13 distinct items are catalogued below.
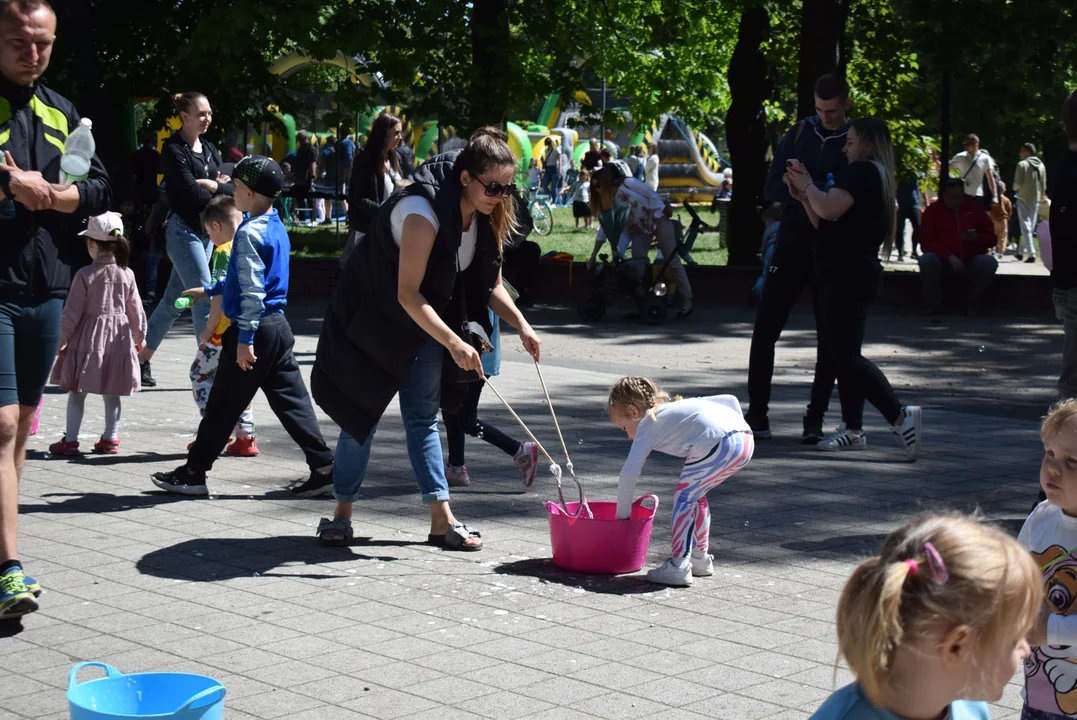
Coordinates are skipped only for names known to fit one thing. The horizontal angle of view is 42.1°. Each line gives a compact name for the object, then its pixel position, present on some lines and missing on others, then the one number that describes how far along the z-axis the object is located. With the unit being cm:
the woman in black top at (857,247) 835
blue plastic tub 335
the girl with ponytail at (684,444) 564
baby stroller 1593
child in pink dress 824
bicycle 3086
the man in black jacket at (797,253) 880
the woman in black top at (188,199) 930
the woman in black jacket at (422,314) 590
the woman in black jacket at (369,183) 1009
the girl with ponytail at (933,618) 216
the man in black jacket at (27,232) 505
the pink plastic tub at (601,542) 582
